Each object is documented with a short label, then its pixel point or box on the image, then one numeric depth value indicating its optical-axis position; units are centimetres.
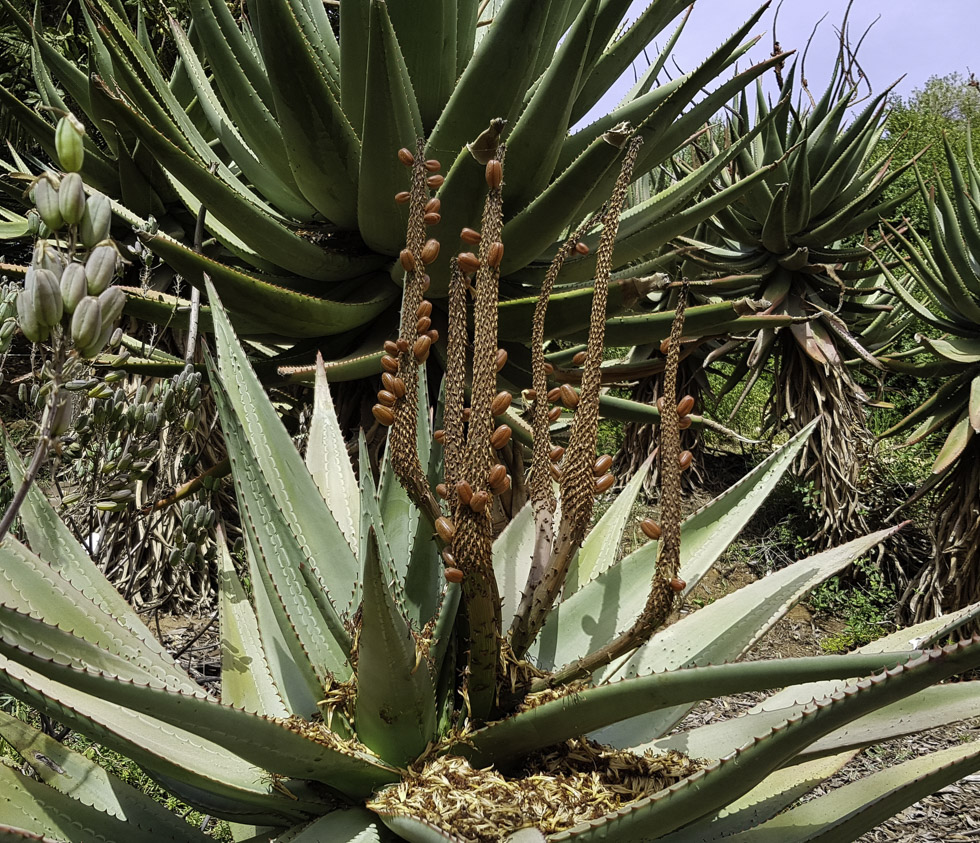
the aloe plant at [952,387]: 463
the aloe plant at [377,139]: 172
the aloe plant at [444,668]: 94
